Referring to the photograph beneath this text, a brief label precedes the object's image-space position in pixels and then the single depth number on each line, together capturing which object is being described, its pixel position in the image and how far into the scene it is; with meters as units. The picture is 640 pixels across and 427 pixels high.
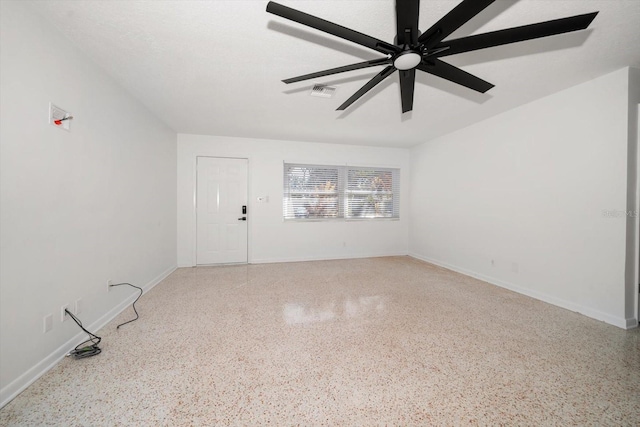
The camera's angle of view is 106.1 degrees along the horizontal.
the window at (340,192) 5.02
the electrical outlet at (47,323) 1.69
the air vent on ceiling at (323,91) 2.68
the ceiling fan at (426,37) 1.17
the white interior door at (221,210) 4.59
